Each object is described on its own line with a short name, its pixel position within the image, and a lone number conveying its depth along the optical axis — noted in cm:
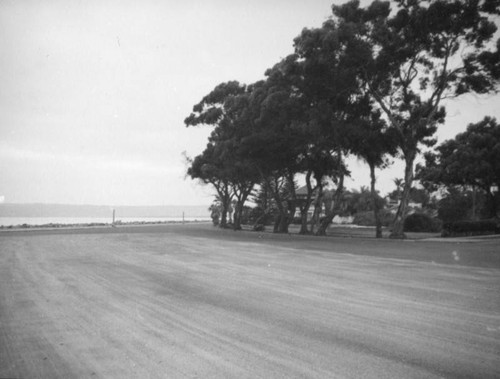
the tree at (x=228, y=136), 3194
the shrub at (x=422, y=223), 3791
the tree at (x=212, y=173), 3894
